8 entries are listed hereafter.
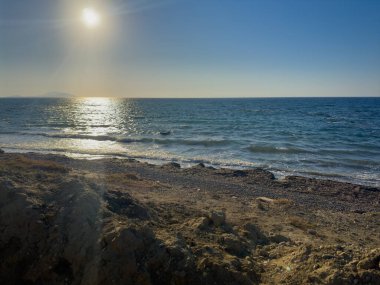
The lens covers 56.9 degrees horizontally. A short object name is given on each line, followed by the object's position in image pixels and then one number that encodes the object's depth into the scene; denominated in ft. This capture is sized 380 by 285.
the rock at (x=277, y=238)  22.17
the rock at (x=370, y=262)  15.24
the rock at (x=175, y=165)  66.04
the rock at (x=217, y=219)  21.65
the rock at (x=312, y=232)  29.62
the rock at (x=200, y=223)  20.31
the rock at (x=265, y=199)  42.34
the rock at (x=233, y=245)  18.58
